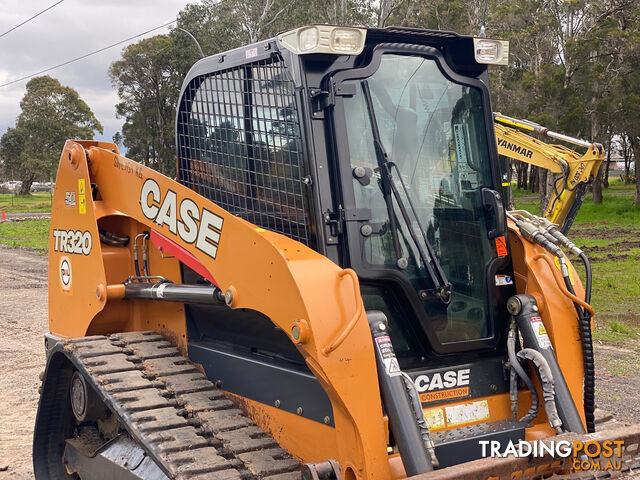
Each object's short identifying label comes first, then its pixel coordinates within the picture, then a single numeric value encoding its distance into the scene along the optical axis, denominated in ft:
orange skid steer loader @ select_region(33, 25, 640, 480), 10.30
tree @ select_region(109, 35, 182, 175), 141.18
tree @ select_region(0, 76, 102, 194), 189.16
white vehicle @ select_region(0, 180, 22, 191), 276.49
